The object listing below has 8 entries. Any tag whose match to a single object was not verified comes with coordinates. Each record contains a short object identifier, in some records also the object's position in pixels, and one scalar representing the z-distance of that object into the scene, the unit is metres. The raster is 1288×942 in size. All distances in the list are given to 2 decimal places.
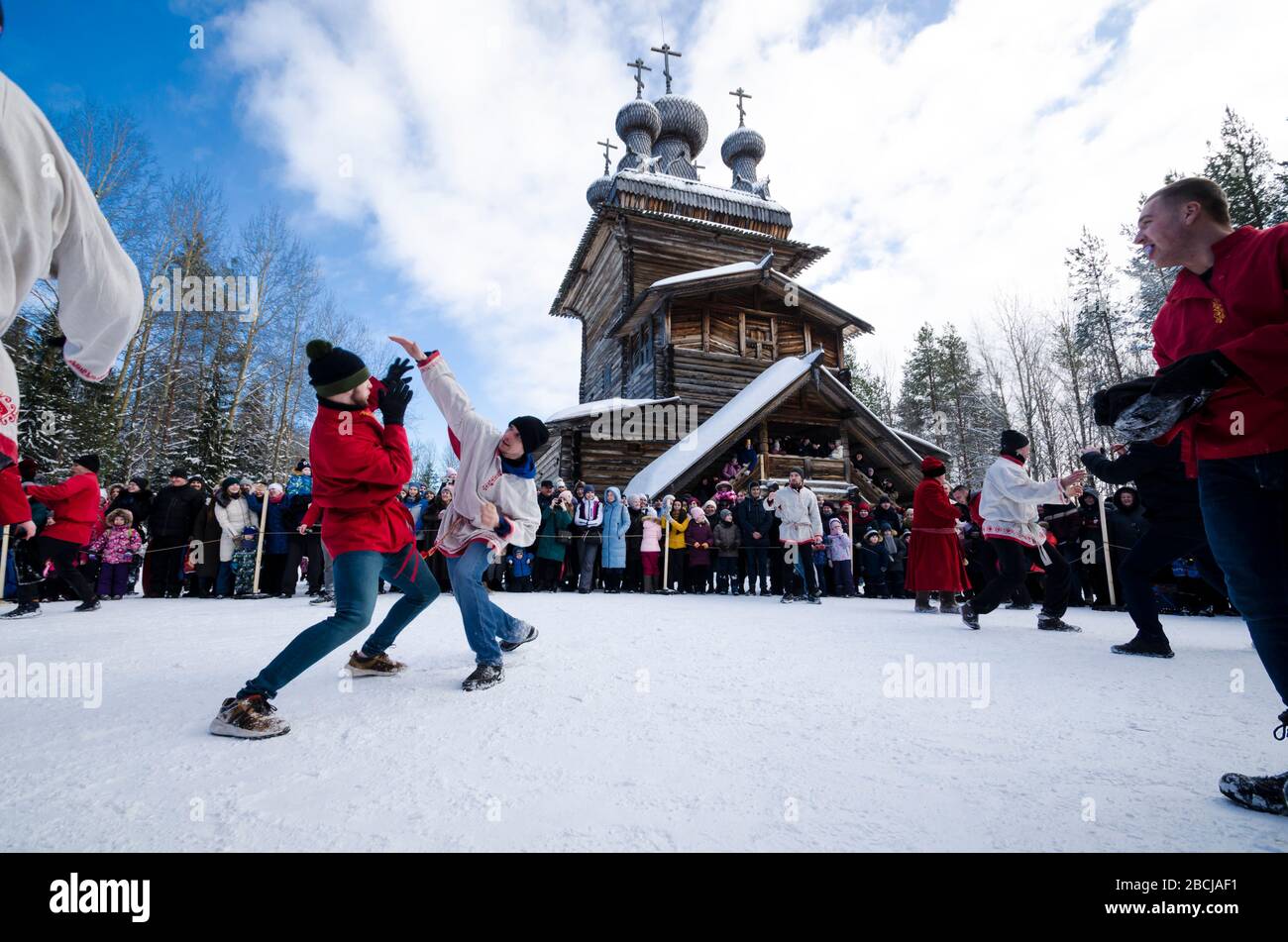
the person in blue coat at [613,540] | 11.31
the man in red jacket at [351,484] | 2.85
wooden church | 15.91
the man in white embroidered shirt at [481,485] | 3.69
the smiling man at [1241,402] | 1.90
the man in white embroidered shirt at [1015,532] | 6.08
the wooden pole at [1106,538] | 9.11
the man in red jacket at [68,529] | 6.96
